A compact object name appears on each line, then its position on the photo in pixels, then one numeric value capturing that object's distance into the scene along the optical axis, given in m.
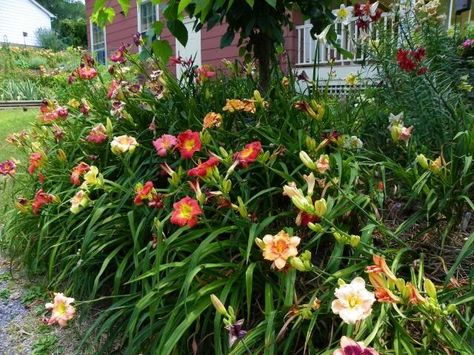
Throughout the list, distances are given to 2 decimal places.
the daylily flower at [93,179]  1.80
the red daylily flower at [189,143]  1.75
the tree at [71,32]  34.03
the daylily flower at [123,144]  1.96
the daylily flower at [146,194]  1.67
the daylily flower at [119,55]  2.93
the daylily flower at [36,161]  2.53
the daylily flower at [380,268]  1.10
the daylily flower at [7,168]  2.59
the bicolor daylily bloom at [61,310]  1.53
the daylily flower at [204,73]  2.90
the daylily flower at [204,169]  1.54
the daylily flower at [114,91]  2.84
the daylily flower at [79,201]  1.86
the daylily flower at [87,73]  2.97
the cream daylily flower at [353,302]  1.06
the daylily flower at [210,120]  2.06
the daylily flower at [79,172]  2.02
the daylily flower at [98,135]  2.40
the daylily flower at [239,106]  2.25
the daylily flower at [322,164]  1.56
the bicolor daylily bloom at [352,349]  0.99
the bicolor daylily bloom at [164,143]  1.87
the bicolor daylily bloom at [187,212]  1.50
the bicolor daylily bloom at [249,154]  1.66
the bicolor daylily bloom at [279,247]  1.24
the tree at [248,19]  2.36
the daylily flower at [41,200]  2.17
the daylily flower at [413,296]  1.09
